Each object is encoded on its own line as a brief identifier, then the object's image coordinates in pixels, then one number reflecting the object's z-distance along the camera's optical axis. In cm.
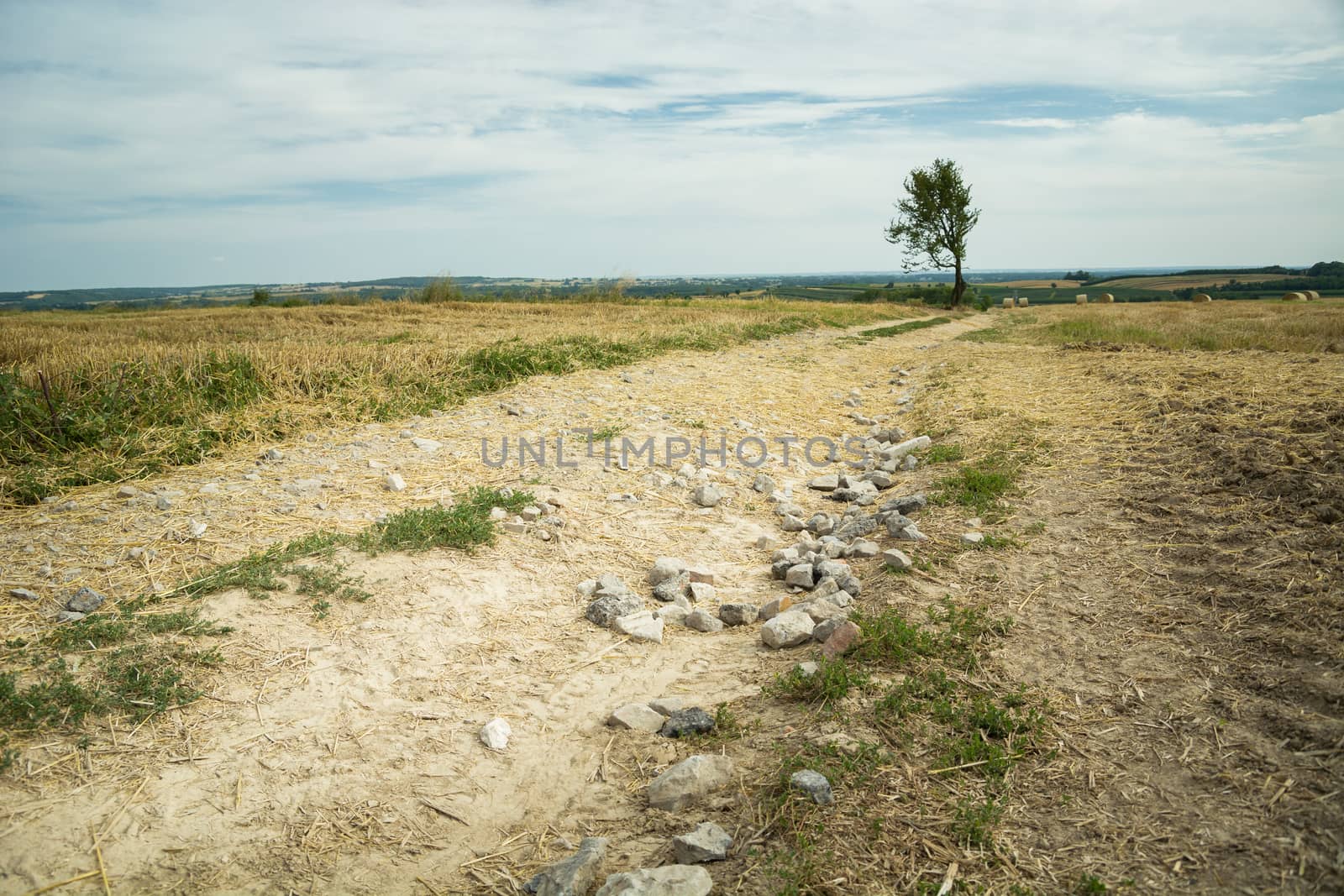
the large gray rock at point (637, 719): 298
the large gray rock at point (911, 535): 443
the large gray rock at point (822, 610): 366
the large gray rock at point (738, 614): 389
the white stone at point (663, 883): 201
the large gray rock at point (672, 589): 411
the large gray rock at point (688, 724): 289
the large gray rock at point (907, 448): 702
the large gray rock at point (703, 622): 386
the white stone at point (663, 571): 429
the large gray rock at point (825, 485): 632
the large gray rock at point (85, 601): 331
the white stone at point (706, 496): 558
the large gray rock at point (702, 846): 216
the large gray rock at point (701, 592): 419
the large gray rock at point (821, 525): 520
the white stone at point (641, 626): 373
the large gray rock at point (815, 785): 230
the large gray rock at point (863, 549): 445
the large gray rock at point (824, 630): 341
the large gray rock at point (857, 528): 491
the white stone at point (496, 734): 287
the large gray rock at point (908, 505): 509
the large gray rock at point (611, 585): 404
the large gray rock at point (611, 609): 384
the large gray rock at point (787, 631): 350
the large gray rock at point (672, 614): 393
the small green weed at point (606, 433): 668
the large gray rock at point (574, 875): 210
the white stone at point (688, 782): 247
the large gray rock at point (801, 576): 420
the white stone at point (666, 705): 307
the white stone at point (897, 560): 399
